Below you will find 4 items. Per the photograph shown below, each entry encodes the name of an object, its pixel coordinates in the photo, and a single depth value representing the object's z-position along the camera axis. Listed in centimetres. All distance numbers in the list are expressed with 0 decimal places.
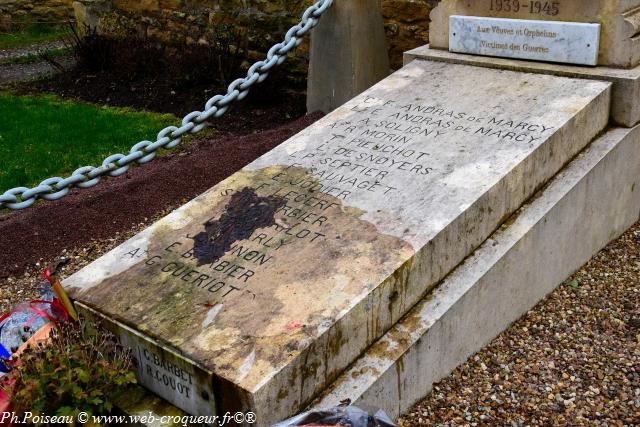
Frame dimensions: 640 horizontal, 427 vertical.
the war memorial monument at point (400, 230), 279
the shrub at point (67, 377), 259
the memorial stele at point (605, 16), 404
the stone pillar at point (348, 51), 596
